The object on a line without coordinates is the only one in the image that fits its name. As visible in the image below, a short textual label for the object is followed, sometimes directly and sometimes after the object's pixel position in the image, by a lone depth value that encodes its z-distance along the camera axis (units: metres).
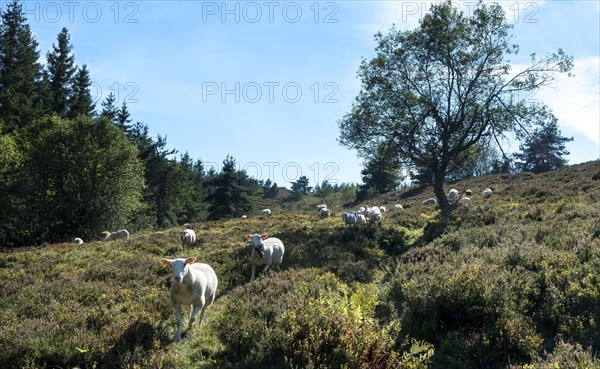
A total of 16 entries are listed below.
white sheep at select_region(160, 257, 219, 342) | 8.20
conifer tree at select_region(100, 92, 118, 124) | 57.97
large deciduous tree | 22.92
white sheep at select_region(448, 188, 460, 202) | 35.70
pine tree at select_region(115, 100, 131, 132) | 59.72
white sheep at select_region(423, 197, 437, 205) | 34.97
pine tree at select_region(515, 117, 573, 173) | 64.06
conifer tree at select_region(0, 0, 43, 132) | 40.34
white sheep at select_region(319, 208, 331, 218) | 33.62
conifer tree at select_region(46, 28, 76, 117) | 47.66
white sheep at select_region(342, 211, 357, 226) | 25.64
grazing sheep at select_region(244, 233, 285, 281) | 13.13
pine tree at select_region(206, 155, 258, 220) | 56.62
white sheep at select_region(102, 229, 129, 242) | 28.38
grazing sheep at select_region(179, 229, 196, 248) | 20.59
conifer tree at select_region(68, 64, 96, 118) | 47.84
